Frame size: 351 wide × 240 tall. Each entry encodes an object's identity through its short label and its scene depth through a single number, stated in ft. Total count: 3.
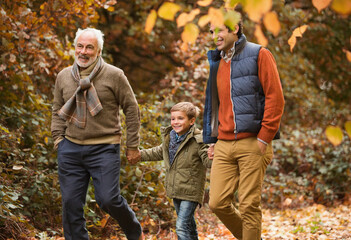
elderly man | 27.53
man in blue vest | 25.40
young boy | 28.35
